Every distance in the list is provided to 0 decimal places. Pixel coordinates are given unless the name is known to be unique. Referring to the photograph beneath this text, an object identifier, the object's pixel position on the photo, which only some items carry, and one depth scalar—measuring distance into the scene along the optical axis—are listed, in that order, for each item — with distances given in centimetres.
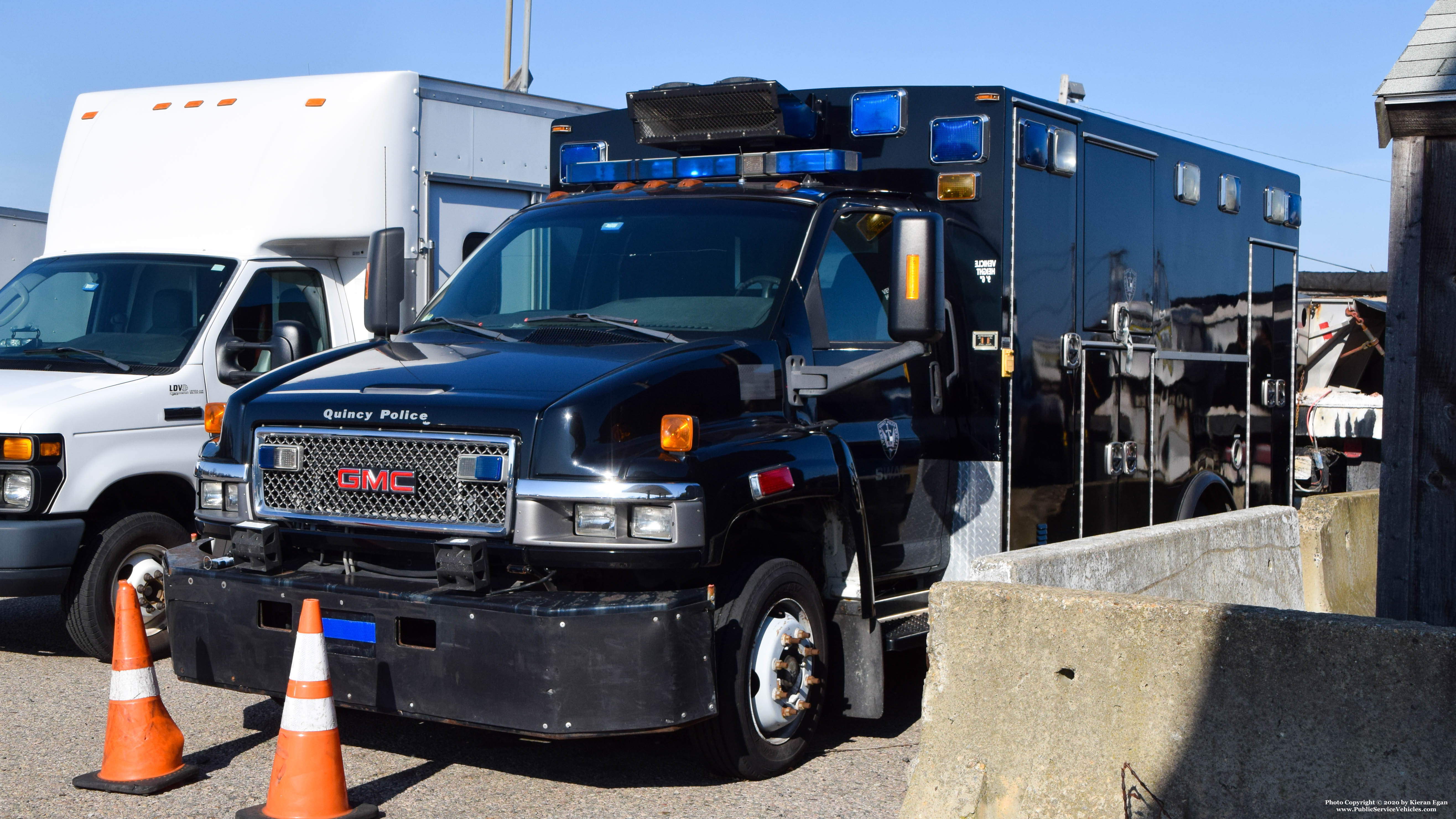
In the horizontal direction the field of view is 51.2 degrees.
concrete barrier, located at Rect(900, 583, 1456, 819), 402
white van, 746
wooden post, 516
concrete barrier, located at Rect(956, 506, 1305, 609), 578
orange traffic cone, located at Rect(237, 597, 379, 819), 495
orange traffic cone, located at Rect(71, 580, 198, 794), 546
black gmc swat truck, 511
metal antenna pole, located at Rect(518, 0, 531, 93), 1509
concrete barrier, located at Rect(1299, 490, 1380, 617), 833
